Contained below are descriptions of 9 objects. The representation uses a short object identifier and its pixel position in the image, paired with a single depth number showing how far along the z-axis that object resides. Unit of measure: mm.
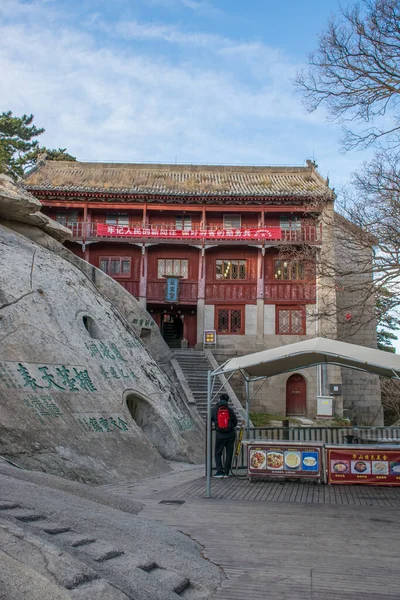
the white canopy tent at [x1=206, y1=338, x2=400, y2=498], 10039
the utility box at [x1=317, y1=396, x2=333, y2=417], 25116
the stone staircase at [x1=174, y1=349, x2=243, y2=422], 21439
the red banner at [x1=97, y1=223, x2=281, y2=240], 29516
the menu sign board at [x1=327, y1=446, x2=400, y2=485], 10914
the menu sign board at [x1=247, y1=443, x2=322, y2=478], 11180
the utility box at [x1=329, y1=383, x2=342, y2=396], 27031
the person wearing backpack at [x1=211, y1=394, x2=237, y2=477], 11656
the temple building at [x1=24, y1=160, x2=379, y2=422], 29625
